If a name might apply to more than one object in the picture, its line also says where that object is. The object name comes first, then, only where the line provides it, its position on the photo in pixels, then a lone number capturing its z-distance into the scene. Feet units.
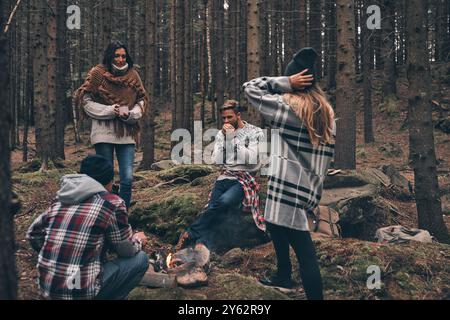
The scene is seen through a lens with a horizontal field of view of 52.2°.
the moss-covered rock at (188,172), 28.55
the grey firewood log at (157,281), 15.78
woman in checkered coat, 13.11
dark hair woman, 19.29
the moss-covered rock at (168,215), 21.62
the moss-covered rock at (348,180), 25.22
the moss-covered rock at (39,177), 30.45
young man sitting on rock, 19.20
